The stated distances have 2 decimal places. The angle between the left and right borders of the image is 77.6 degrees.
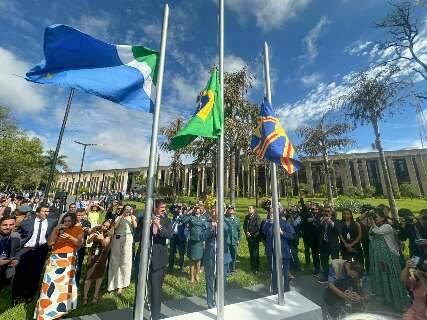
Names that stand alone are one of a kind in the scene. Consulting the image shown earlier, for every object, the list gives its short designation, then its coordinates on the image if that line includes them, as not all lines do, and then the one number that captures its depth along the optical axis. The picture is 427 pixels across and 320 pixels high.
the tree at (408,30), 13.22
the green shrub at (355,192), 43.66
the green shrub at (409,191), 41.61
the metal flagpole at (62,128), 10.53
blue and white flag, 4.00
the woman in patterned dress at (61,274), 4.75
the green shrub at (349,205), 24.90
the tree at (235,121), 19.66
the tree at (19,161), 34.25
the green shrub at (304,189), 51.97
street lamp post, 28.98
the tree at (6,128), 35.72
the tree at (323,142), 25.80
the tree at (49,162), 64.13
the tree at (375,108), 16.62
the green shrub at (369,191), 44.09
